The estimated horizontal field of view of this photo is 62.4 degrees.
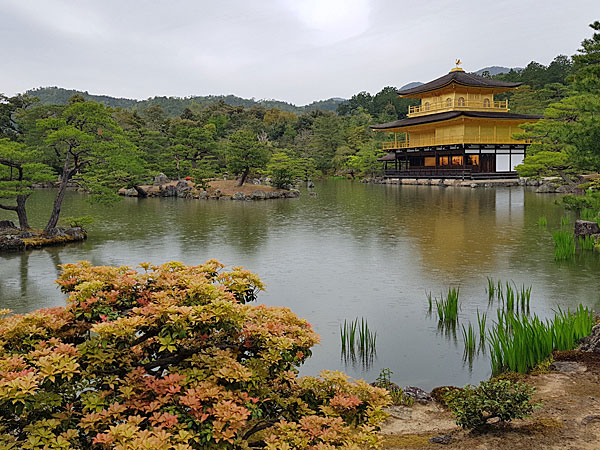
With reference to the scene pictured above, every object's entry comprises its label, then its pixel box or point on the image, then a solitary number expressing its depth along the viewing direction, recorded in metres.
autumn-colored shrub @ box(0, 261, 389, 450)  2.35
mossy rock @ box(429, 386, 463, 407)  4.14
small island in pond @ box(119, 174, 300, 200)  26.41
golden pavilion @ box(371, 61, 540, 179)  33.69
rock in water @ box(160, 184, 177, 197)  28.89
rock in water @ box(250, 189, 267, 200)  25.84
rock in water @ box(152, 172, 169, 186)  30.94
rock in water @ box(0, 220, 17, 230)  12.46
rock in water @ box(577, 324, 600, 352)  4.82
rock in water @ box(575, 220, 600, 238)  10.27
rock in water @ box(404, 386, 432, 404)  4.27
